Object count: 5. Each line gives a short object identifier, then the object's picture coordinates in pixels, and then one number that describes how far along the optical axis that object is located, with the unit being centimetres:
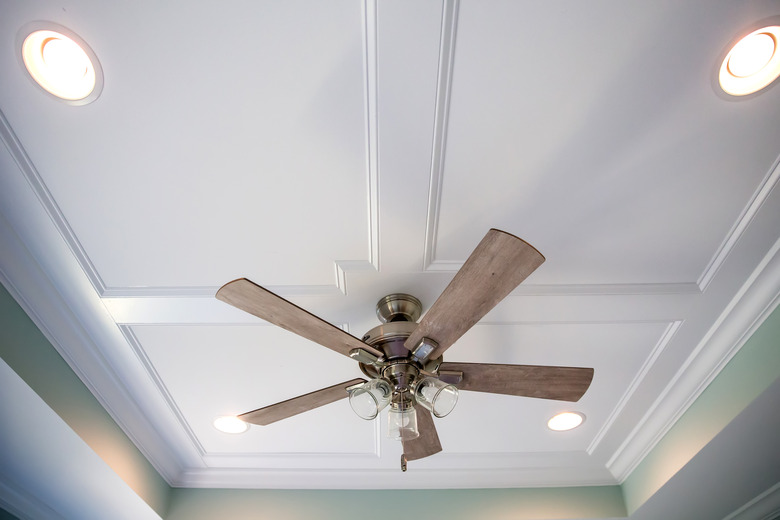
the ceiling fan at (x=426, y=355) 115
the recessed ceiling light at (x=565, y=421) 227
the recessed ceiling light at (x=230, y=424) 228
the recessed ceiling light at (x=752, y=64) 118
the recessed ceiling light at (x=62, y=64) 116
